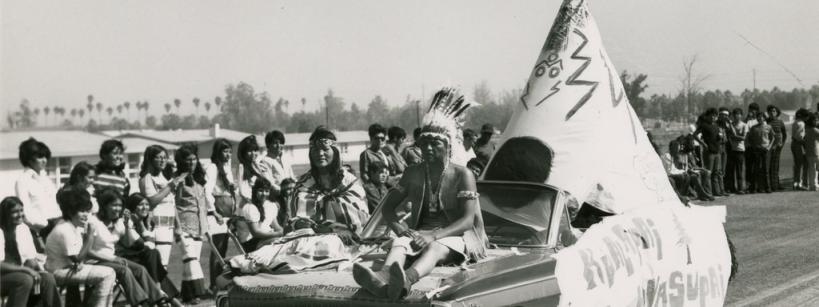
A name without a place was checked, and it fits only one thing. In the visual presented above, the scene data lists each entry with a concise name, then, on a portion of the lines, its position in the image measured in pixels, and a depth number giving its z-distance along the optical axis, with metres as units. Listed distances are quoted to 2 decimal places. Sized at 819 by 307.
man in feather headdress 6.08
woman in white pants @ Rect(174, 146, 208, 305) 9.23
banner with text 6.27
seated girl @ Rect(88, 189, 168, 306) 8.14
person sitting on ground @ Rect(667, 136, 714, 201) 16.88
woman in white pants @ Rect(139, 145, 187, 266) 9.09
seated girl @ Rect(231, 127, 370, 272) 7.40
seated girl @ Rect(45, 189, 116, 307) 7.90
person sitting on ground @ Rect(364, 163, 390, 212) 10.61
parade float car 5.51
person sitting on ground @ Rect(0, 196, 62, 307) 7.62
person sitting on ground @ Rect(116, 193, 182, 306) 8.77
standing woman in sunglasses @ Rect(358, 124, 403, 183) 11.47
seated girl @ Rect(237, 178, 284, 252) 9.31
